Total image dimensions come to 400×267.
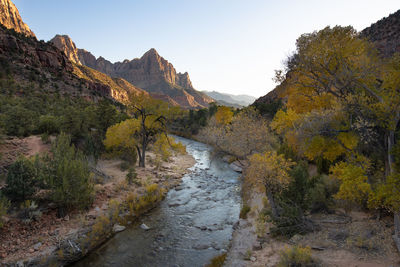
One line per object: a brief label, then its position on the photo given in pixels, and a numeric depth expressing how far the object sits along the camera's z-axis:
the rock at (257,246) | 9.21
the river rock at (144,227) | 11.53
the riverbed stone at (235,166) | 24.40
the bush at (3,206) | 8.35
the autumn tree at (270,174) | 10.14
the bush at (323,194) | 10.98
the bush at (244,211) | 12.94
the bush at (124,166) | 18.97
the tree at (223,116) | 43.88
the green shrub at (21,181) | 9.83
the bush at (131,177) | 16.17
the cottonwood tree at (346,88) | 7.69
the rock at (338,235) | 8.45
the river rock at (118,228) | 11.04
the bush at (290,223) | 9.40
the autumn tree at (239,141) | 13.50
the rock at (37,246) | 8.43
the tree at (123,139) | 19.61
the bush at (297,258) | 7.03
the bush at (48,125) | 18.98
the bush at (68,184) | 10.51
